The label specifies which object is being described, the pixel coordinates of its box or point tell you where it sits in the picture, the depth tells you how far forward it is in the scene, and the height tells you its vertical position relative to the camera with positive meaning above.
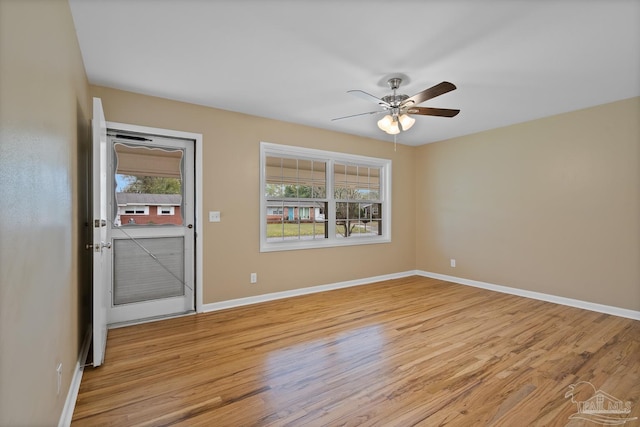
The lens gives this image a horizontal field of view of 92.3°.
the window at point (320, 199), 4.28 +0.19
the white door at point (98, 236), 2.25 -0.20
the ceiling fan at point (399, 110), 2.92 +1.00
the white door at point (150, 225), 3.26 -0.17
